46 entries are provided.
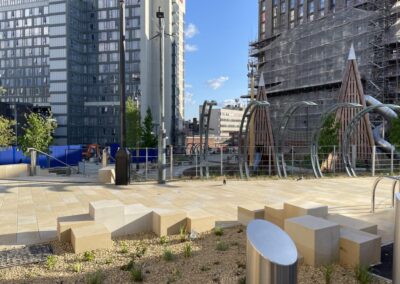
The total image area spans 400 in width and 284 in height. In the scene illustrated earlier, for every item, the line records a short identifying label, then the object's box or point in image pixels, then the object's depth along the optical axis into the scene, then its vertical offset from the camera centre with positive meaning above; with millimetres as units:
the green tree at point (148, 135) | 46594 -292
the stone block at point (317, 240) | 5453 -1664
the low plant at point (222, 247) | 6108 -1942
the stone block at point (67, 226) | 6453 -1679
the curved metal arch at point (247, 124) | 16141 +497
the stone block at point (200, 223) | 7086 -1794
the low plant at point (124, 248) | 6012 -1975
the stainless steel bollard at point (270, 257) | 3238 -1155
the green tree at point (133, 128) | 44406 +653
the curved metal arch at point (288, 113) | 16892 +1074
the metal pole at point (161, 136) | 14445 -112
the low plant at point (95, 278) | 4695 -1933
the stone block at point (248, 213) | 7559 -1703
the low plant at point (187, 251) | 5789 -1922
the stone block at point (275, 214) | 7332 -1677
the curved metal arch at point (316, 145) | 17855 -594
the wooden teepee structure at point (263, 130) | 32500 +329
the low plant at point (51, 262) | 5332 -1954
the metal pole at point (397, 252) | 4340 -1448
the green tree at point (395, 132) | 27016 +143
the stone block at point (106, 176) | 14969 -1792
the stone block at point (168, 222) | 6906 -1742
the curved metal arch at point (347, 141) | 18141 -390
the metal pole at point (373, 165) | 18769 -1645
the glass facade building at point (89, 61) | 80312 +17200
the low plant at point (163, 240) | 6504 -1969
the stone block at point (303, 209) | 6987 -1510
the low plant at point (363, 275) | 4868 -1955
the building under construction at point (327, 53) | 44938 +11605
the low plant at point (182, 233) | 6605 -1914
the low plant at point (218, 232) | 7043 -1945
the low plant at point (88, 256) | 5598 -1943
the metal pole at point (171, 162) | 16189 -1333
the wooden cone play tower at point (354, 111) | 29062 +1989
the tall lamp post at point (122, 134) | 13570 -48
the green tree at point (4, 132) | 20625 +57
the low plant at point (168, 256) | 5633 -1941
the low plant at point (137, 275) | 4883 -1948
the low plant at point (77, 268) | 5184 -1968
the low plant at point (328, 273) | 4879 -1977
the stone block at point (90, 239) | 5891 -1767
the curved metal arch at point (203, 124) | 16047 +476
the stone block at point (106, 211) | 6816 -1501
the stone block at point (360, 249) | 5441 -1793
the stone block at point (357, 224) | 6469 -1675
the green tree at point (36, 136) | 24484 -203
